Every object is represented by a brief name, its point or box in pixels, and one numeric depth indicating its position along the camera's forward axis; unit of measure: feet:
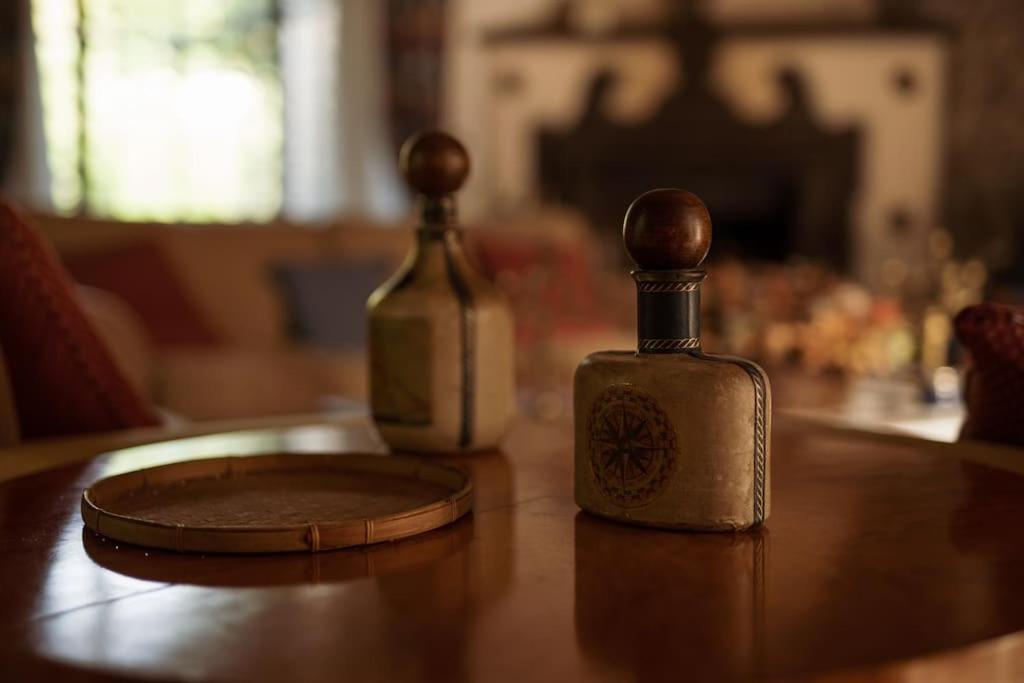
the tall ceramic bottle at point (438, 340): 3.33
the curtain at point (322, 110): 19.35
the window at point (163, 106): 17.46
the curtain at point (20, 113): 16.31
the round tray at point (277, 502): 2.16
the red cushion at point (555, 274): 13.83
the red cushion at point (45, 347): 3.72
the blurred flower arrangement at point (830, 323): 11.62
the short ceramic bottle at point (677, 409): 2.34
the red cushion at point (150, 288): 11.51
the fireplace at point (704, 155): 21.27
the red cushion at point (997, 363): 3.11
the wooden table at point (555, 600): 1.59
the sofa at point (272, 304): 10.60
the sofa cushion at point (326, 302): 12.51
